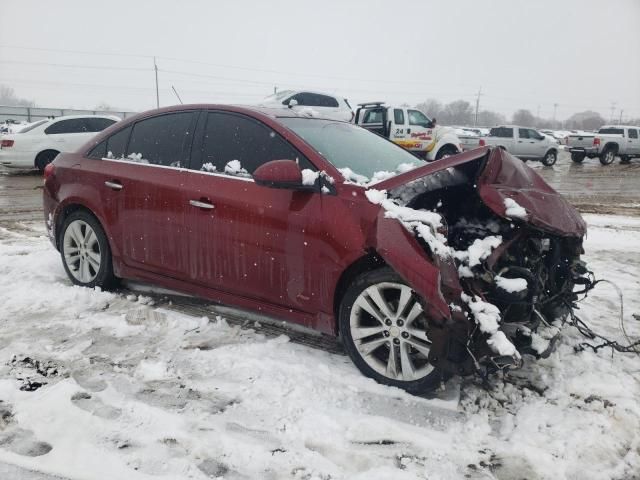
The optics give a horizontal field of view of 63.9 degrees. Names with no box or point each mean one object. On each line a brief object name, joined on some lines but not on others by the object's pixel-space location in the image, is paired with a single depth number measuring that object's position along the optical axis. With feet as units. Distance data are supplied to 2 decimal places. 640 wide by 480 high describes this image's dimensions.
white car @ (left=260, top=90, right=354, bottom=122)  54.60
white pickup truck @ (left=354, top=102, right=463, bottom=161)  49.98
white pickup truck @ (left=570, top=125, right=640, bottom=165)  73.61
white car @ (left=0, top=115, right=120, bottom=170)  43.60
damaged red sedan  9.08
